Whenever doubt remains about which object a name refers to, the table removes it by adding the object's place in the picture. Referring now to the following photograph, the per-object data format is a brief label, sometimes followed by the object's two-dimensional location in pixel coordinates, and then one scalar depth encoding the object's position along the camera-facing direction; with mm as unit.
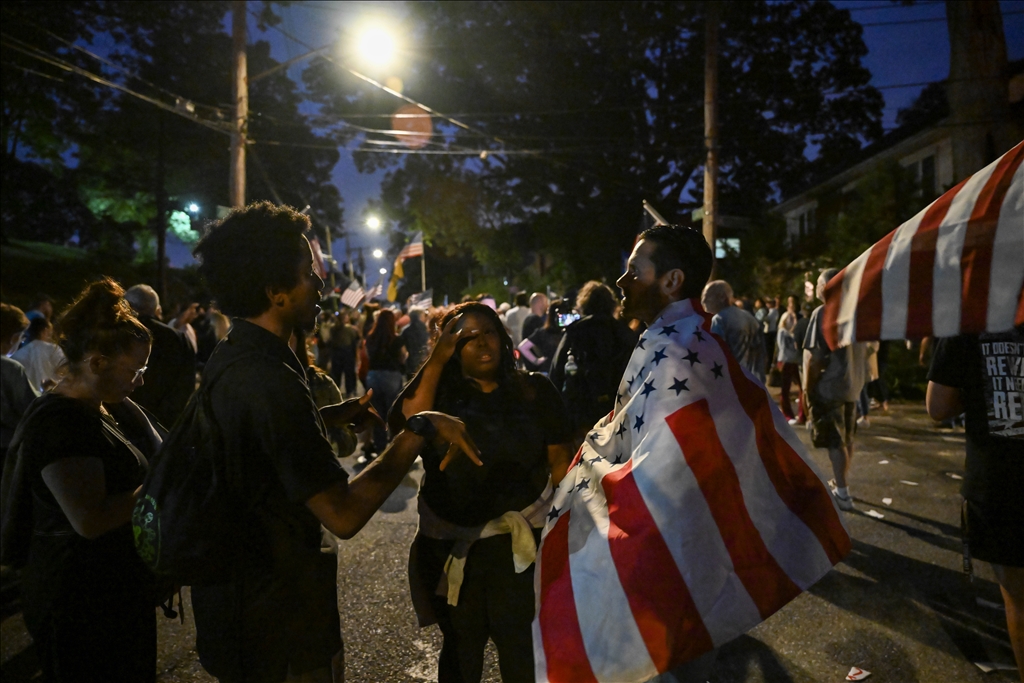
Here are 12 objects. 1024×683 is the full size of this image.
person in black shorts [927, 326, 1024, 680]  2871
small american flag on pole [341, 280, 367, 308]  18234
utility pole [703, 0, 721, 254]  14945
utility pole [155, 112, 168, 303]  20312
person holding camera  5531
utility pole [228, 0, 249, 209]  13180
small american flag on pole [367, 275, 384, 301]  21925
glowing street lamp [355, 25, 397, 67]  12349
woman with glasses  2299
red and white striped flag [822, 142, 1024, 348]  1941
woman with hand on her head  2801
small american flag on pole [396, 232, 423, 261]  20062
